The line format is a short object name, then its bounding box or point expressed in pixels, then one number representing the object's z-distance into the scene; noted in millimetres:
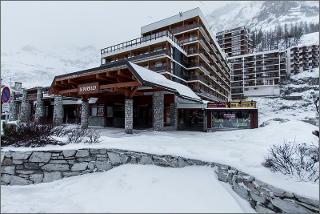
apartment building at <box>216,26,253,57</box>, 91938
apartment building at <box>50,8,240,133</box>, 16266
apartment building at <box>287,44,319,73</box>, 85250
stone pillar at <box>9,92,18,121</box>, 35219
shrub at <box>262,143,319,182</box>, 6805
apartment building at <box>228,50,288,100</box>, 79750
